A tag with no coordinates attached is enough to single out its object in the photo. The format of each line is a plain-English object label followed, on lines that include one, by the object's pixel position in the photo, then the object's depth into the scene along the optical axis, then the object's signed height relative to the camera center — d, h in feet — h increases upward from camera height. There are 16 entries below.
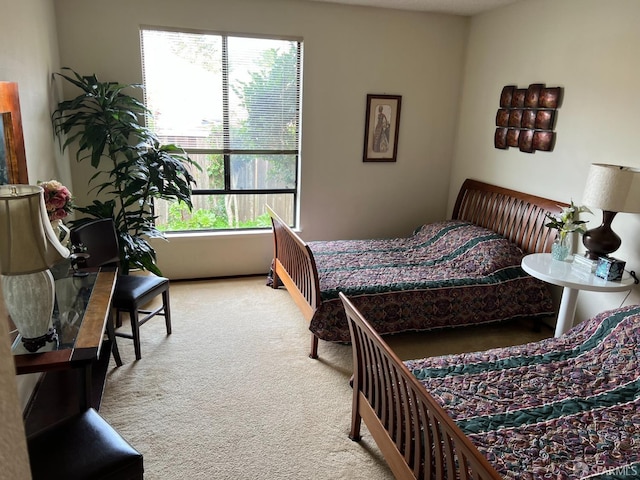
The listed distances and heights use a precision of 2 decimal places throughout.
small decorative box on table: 9.39 -2.59
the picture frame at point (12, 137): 7.45 -0.38
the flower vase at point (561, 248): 10.57 -2.49
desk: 5.86 -2.96
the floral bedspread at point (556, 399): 5.60 -3.68
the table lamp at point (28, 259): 5.37 -1.71
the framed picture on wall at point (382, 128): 15.02 +0.05
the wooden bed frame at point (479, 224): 10.73 -2.60
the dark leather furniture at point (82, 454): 5.02 -3.69
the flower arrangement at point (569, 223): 10.27 -1.88
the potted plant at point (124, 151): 11.54 -0.83
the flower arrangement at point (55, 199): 7.81 -1.38
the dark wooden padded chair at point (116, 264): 9.55 -3.12
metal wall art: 11.98 +0.48
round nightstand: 9.28 -2.84
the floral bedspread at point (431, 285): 10.52 -3.55
